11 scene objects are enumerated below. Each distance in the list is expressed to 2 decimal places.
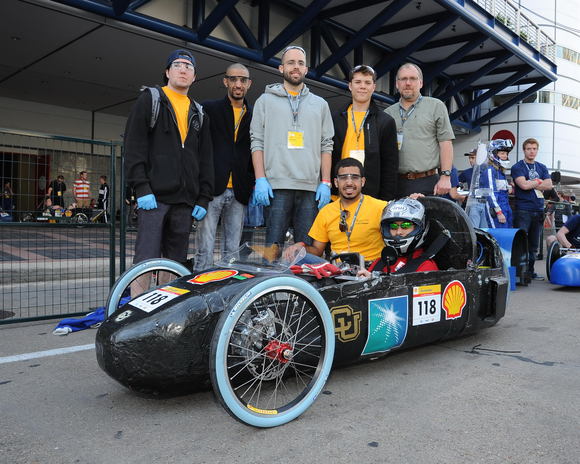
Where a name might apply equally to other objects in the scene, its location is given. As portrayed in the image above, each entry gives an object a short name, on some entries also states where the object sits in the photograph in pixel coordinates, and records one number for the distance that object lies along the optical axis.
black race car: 2.14
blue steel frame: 8.66
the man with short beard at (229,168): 4.00
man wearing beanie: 3.50
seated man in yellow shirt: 3.42
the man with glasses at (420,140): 4.24
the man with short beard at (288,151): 3.78
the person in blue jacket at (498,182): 6.43
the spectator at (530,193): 6.90
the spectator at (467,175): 8.34
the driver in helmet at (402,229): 3.22
